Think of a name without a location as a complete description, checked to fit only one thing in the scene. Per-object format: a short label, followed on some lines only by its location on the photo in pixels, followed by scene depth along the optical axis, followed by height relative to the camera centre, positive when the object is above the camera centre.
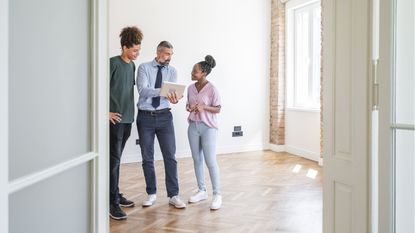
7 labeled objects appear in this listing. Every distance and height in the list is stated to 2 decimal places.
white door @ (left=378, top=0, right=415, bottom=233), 1.34 -0.01
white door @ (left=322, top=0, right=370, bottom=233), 1.53 -0.02
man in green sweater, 3.45 +0.09
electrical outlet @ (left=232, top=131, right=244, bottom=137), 7.38 -0.42
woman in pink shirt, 3.72 -0.08
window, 6.71 +1.01
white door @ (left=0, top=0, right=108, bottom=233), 0.86 -0.01
